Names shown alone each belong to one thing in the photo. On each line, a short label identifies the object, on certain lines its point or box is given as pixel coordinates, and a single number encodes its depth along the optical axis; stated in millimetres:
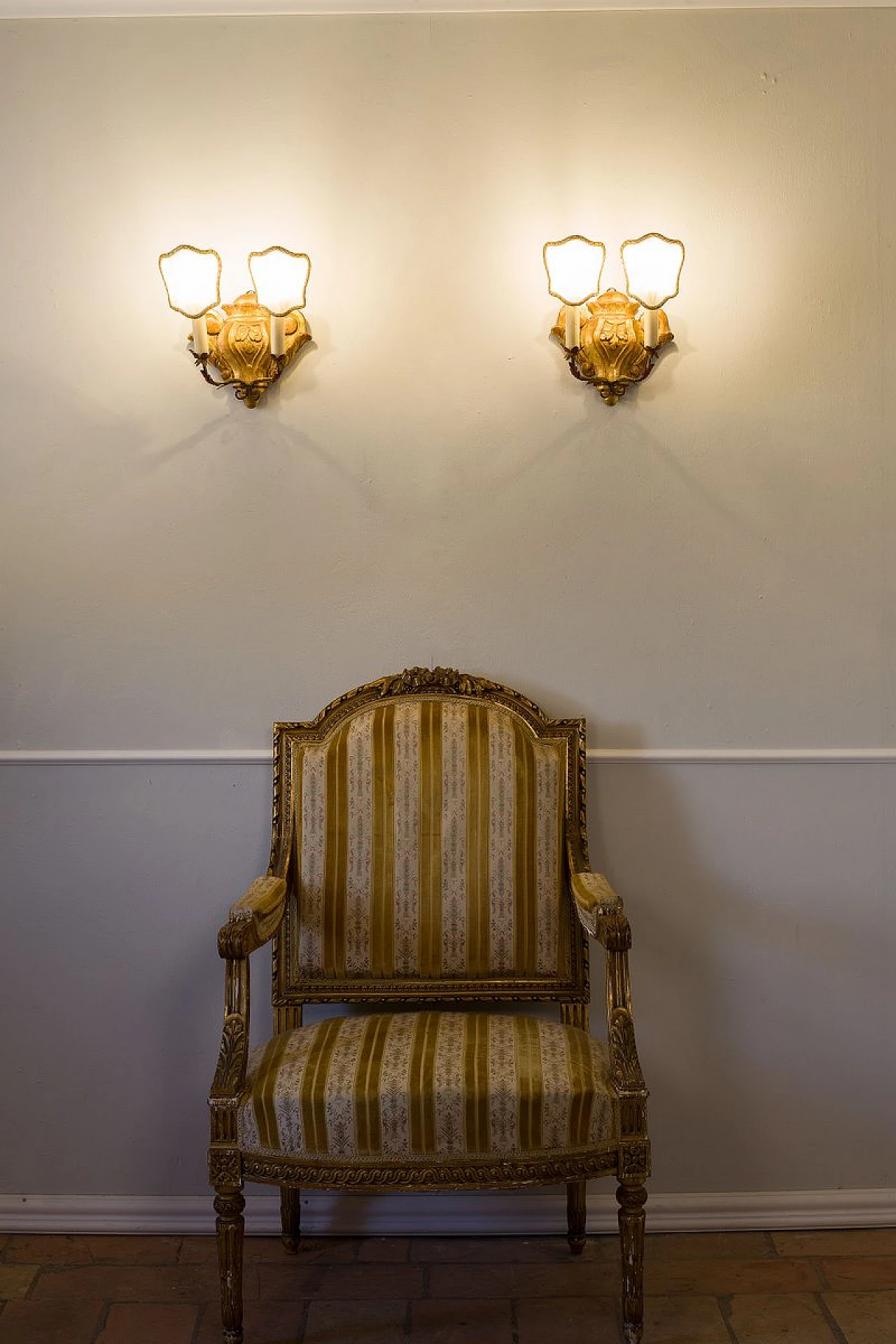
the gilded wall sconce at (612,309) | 2340
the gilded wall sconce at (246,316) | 2340
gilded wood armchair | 2021
